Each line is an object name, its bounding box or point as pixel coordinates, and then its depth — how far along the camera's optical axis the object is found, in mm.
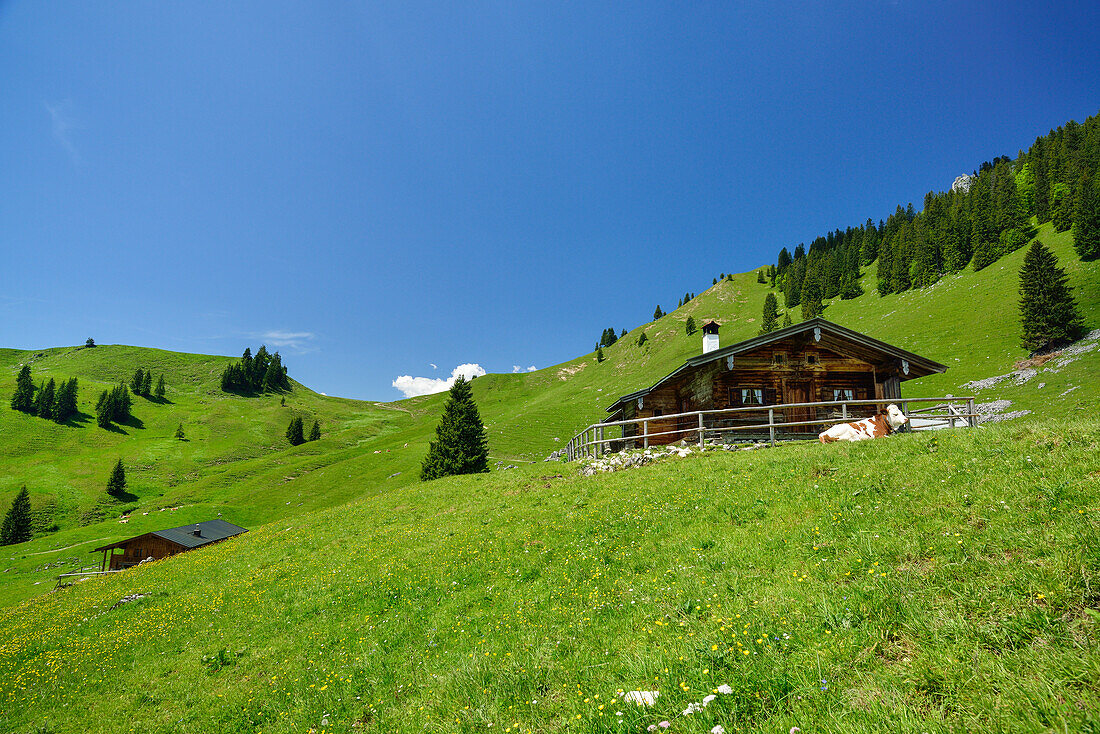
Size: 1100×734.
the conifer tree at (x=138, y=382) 147750
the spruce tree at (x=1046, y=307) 52594
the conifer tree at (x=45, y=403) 121412
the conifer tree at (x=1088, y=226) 66375
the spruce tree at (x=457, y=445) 44344
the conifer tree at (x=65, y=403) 121188
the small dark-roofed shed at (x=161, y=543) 49375
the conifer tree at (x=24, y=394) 122562
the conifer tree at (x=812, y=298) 115450
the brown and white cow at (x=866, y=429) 18297
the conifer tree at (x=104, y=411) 121938
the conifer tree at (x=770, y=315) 111688
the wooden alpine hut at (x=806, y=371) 25688
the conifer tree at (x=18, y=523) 68625
